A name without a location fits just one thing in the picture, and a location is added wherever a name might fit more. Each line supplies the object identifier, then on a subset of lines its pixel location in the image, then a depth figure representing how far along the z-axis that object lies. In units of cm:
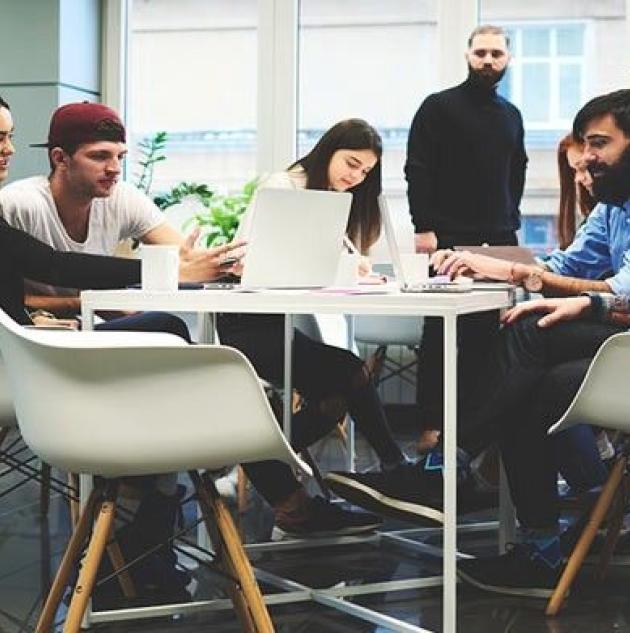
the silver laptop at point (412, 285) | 371
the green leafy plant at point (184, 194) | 876
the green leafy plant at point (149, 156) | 940
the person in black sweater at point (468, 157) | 694
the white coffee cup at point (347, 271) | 432
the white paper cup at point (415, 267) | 422
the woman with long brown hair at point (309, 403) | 470
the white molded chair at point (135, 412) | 284
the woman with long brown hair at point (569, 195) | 562
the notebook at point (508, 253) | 452
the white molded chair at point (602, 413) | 357
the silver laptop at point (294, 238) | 366
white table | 329
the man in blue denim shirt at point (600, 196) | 431
